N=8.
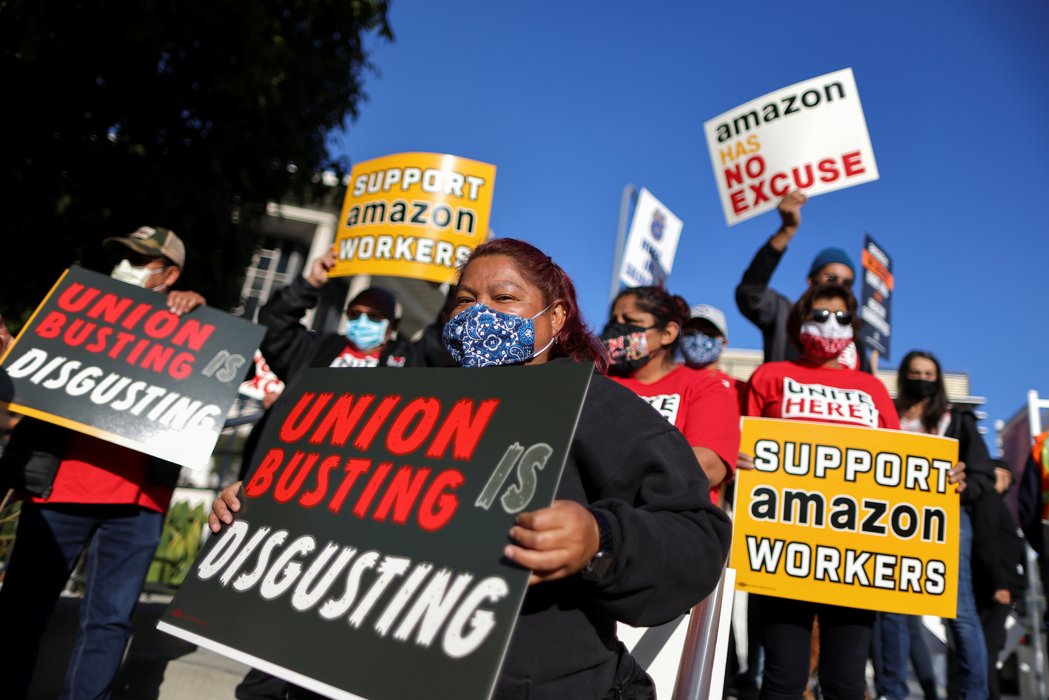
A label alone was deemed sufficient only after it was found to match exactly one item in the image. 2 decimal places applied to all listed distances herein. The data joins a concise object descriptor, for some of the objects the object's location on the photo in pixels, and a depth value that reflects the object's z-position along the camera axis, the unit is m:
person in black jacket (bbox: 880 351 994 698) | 4.12
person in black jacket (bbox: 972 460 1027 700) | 4.61
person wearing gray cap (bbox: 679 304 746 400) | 4.31
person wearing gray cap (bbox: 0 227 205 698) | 2.82
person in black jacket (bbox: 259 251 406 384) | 3.67
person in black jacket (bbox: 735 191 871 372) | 3.91
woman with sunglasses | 2.96
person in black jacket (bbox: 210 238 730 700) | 1.16
